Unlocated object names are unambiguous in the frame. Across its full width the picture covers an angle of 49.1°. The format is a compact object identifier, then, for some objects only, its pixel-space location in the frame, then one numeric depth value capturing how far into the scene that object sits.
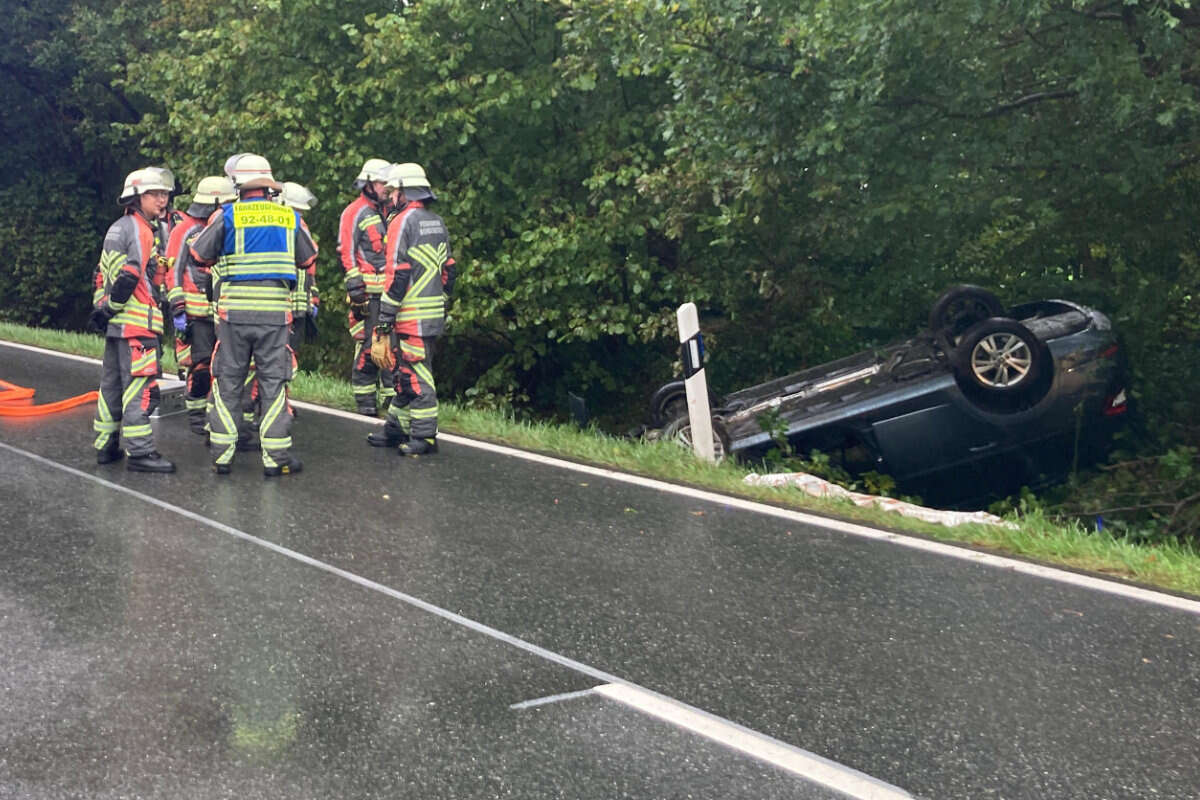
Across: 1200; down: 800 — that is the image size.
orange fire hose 10.46
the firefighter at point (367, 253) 10.48
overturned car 8.91
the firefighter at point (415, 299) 8.67
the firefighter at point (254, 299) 8.16
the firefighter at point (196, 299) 9.70
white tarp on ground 7.39
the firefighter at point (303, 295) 9.15
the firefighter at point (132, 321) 8.22
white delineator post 8.97
